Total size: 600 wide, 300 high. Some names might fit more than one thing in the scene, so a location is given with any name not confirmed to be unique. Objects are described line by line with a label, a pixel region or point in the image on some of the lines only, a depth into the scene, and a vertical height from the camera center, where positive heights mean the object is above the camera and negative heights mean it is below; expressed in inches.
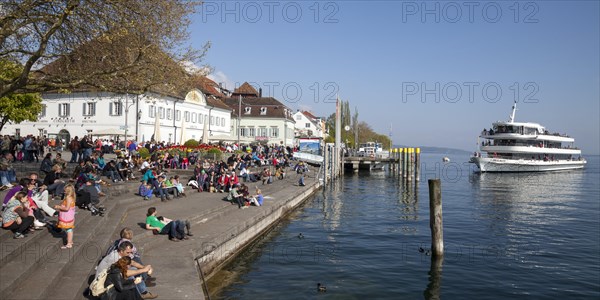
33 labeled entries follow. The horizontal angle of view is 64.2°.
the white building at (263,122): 2888.8 +190.6
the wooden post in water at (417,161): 1870.3 -29.1
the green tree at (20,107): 1311.5 +130.3
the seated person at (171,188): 745.6 -54.3
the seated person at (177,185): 765.5 -50.9
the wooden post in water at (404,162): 2027.1 -36.0
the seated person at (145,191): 674.8 -53.7
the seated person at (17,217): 382.3 -52.1
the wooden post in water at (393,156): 2375.2 -12.5
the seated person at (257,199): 794.1 -77.3
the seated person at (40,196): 450.6 -41.5
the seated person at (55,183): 564.1 -36.0
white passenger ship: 2657.5 +32.9
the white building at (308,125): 4042.8 +248.6
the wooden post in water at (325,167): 1556.7 -45.9
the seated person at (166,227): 494.6 -76.5
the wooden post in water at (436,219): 635.5 -86.6
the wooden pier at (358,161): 2384.4 -36.9
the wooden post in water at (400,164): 2184.8 -48.2
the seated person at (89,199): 504.4 -48.5
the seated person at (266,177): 1146.0 -56.8
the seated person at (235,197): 759.7 -70.7
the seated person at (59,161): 715.4 -11.9
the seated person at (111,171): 757.2 -28.4
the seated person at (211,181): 873.5 -51.7
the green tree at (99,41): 450.0 +117.4
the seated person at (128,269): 319.3 -74.7
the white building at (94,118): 1627.7 +125.6
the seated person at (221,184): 879.1 -56.4
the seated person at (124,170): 782.5 -27.4
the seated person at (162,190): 708.0 -55.0
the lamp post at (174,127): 1894.2 +104.5
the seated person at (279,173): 1333.0 -54.9
